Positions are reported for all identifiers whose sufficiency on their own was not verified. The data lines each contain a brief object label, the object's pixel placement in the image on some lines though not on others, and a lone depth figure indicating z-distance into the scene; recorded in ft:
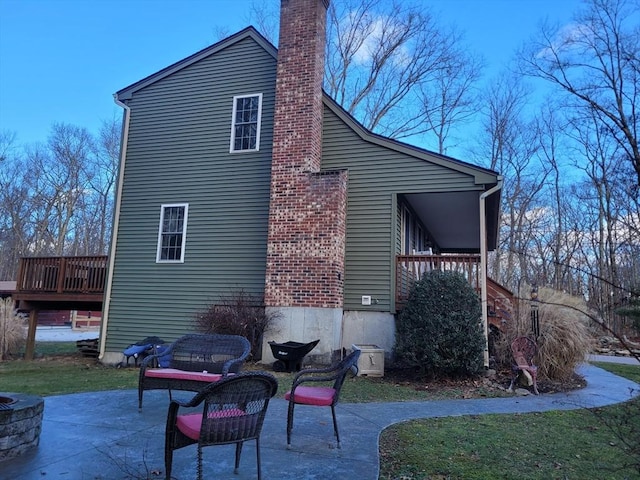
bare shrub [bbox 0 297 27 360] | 41.42
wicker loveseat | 16.98
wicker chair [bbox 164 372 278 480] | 9.62
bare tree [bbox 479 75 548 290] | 80.94
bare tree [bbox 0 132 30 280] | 101.76
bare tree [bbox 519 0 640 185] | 64.08
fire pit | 11.57
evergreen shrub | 25.79
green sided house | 31.32
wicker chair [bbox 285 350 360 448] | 13.25
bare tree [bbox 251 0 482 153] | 73.72
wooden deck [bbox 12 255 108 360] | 39.40
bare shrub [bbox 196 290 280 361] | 30.86
